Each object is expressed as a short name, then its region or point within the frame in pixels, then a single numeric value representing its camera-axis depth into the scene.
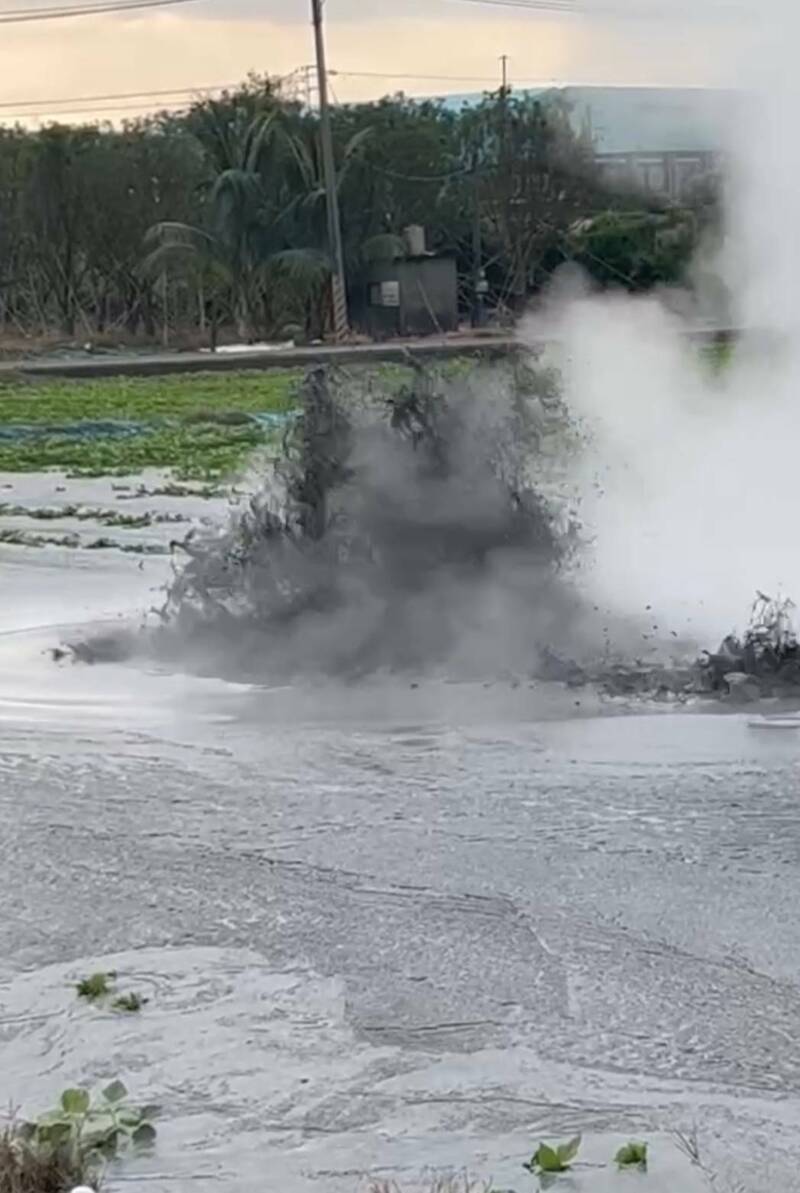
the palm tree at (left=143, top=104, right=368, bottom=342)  74.25
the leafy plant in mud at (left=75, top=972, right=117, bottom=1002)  10.80
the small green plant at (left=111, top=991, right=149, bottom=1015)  10.58
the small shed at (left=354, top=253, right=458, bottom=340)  72.12
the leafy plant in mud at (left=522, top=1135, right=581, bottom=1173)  8.52
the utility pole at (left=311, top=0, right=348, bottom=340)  70.12
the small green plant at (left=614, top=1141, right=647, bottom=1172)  8.56
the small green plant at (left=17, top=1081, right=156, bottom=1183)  8.32
